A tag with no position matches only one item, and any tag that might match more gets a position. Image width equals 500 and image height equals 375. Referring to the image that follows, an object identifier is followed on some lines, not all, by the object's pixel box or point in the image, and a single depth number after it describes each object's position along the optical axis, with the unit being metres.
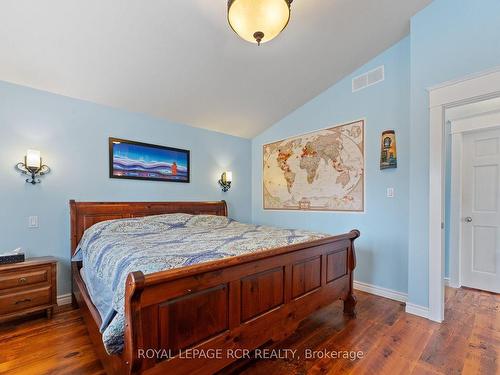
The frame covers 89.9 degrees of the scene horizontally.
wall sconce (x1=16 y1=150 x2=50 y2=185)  2.50
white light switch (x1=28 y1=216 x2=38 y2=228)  2.61
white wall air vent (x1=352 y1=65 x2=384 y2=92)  3.11
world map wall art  3.30
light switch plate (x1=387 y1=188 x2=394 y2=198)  2.97
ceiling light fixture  1.55
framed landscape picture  3.16
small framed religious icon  2.92
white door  3.09
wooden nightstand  2.23
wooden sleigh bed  1.17
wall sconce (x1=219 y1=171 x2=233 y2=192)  4.22
